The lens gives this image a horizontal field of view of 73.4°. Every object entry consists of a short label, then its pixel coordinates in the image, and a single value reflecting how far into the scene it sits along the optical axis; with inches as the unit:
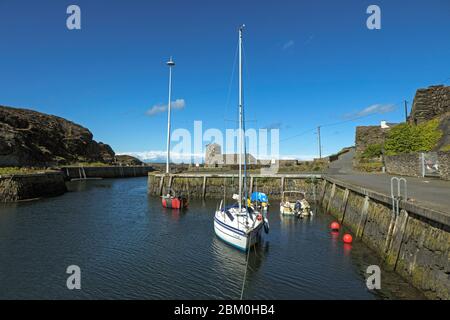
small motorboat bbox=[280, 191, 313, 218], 1150.3
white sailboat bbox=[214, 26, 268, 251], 687.7
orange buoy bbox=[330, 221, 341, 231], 911.0
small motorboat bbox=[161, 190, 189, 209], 1343.5
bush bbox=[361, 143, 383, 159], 1974.7
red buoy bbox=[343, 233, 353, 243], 763.7
